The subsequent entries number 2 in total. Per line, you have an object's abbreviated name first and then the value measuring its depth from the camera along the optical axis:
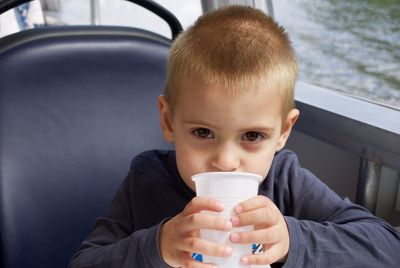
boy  0.73
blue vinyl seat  1.07
